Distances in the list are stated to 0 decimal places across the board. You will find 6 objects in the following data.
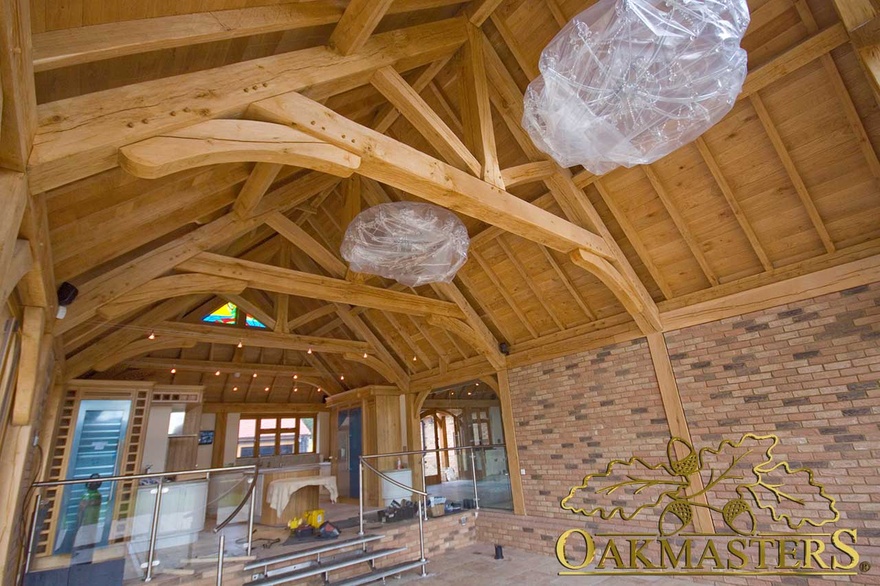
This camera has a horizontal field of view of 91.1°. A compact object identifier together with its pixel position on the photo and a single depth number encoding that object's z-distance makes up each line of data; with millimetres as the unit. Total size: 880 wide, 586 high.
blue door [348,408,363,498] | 10016
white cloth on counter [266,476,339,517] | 6430
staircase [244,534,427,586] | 4469
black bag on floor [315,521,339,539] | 5633
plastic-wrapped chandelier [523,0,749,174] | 2188
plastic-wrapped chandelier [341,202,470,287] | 4035
